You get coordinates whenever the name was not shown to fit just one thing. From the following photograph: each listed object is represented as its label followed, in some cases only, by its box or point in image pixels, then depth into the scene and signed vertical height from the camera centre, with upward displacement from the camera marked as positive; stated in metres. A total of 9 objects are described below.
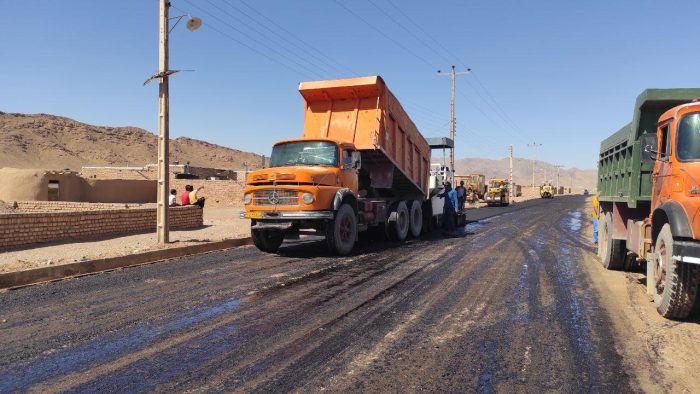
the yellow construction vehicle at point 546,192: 74.00 -0.25
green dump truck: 5.18 -0.06
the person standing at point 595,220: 11.29 -0.64
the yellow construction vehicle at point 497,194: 43.47 -0.44
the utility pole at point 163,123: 11.19 +1.29
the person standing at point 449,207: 16.50 -0.66
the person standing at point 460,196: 18.59 -0.30
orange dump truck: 9.99 +0.24
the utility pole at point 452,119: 38.61 +5.33
